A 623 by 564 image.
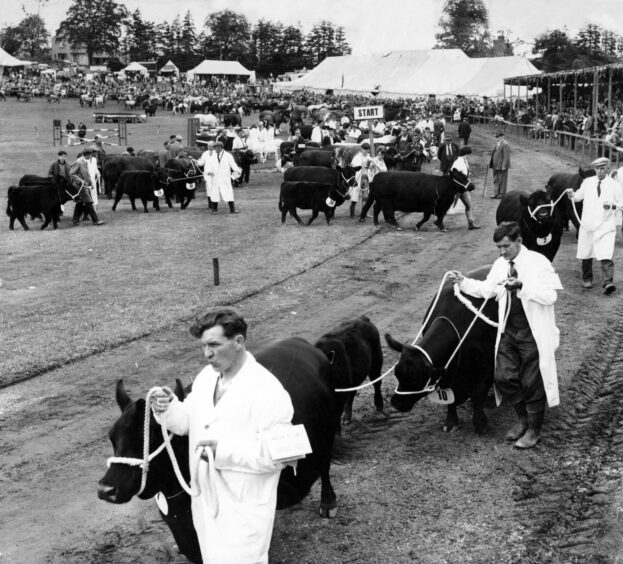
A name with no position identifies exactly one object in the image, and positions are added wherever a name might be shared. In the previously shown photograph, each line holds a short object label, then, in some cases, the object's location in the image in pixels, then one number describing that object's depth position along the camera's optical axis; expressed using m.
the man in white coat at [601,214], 13.13
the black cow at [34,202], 20.65
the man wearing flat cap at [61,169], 21.14
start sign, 20.28
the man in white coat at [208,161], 22.47
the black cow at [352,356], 7.68
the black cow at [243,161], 28.50
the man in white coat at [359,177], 21.55
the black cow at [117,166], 25.41
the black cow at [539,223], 13.39
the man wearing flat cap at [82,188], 21.02
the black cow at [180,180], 23.86
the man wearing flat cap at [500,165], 22.84
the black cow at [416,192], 19.42
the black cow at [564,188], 16.88
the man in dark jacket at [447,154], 24.19
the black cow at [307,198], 20.38
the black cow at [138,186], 23.42
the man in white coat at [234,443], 4.43
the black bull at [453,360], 7.50
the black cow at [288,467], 4.83
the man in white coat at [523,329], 7.41
